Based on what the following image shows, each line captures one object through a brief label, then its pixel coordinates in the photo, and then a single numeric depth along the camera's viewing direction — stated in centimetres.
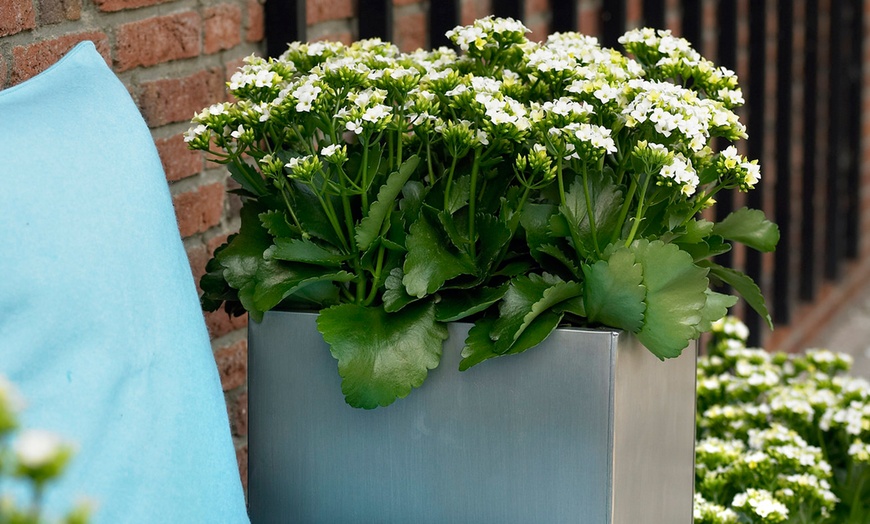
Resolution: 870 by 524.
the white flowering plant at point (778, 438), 219
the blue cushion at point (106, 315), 167
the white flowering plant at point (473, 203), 185
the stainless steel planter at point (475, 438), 184
